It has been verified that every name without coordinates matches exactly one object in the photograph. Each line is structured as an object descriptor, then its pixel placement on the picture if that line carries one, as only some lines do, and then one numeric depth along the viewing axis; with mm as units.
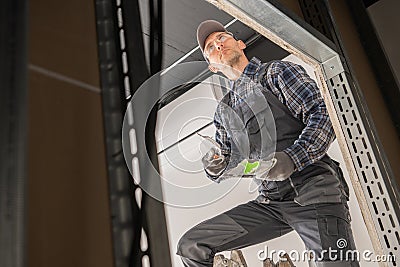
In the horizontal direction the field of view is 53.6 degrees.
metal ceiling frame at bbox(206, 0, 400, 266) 854
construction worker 1009
